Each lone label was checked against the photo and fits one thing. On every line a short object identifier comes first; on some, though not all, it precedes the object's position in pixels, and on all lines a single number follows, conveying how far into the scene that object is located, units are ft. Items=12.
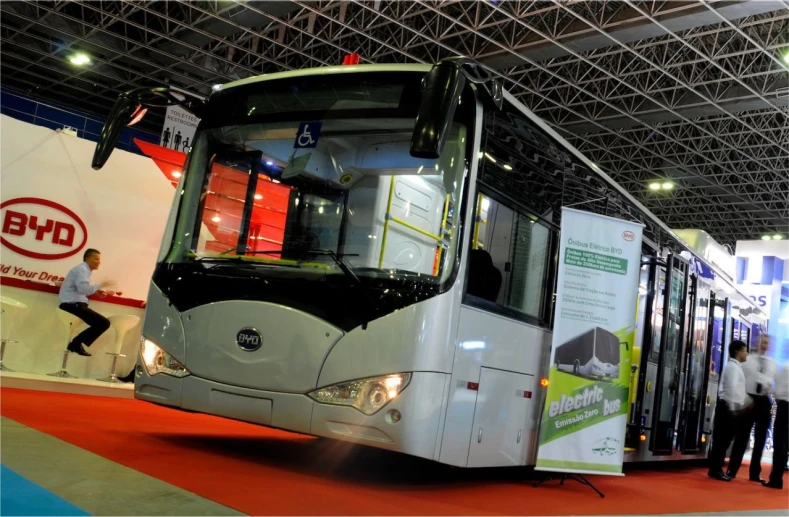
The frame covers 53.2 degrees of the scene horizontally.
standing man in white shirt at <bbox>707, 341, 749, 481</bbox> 30.78
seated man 30.35
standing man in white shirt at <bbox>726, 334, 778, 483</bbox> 30.50
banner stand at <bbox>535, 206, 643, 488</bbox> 19.06
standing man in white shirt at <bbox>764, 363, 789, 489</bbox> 29.94
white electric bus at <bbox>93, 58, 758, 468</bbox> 15.11
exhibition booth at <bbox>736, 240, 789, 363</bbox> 52.31
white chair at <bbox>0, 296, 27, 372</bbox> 30.07
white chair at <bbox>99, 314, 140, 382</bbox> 32.86
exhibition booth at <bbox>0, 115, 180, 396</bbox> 31.30
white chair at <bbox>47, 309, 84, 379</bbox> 31.37
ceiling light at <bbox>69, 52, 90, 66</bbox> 74.23
